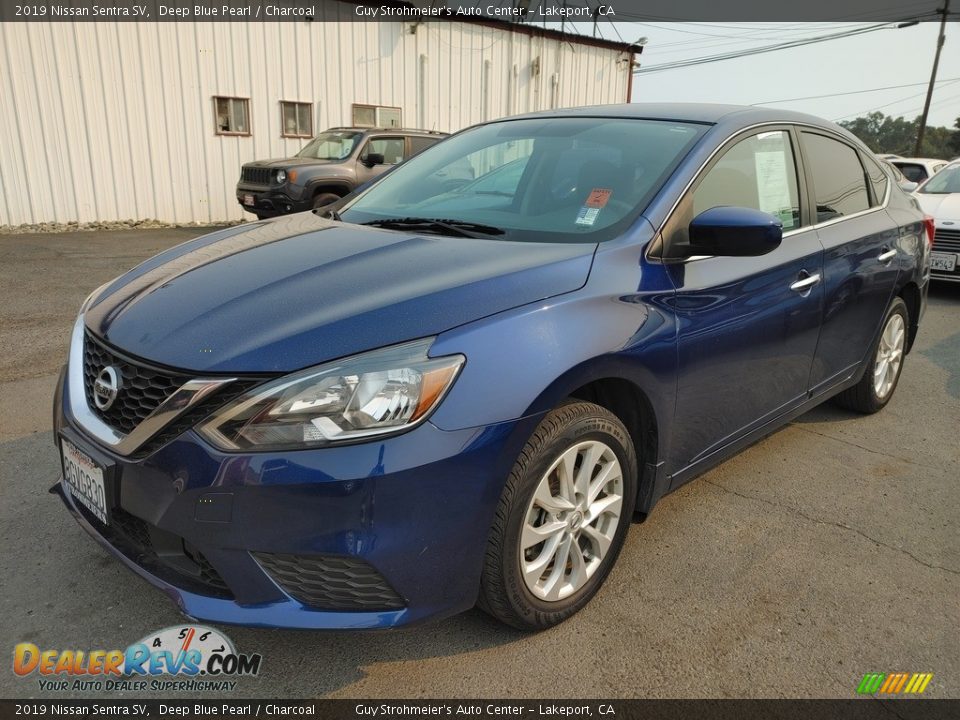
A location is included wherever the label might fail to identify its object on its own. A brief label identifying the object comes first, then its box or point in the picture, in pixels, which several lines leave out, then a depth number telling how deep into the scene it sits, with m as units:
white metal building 12.38
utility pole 32.81
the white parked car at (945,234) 7.77
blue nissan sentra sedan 1.79
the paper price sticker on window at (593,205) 2.61
